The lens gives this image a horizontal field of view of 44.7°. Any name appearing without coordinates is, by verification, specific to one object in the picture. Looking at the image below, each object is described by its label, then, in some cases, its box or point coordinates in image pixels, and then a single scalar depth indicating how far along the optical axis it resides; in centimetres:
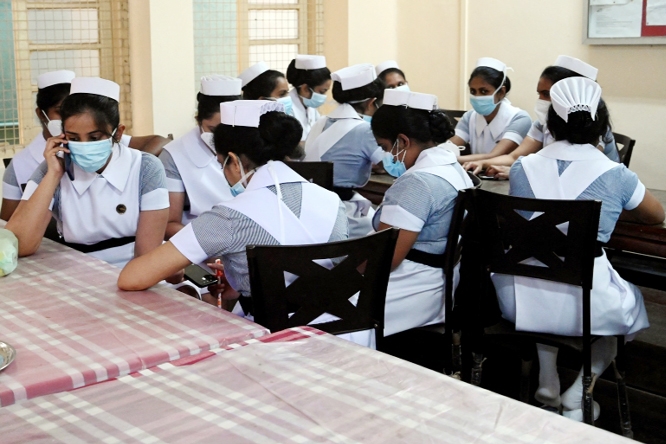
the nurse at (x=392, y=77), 509
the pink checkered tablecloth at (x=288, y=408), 119
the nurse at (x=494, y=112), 429
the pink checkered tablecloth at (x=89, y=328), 146
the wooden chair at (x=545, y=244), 221
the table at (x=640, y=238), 253
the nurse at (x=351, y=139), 353
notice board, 475
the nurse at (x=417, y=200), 243
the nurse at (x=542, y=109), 386
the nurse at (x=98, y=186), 241
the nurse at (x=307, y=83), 461
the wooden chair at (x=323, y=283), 183
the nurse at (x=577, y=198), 241
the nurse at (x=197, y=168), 308
